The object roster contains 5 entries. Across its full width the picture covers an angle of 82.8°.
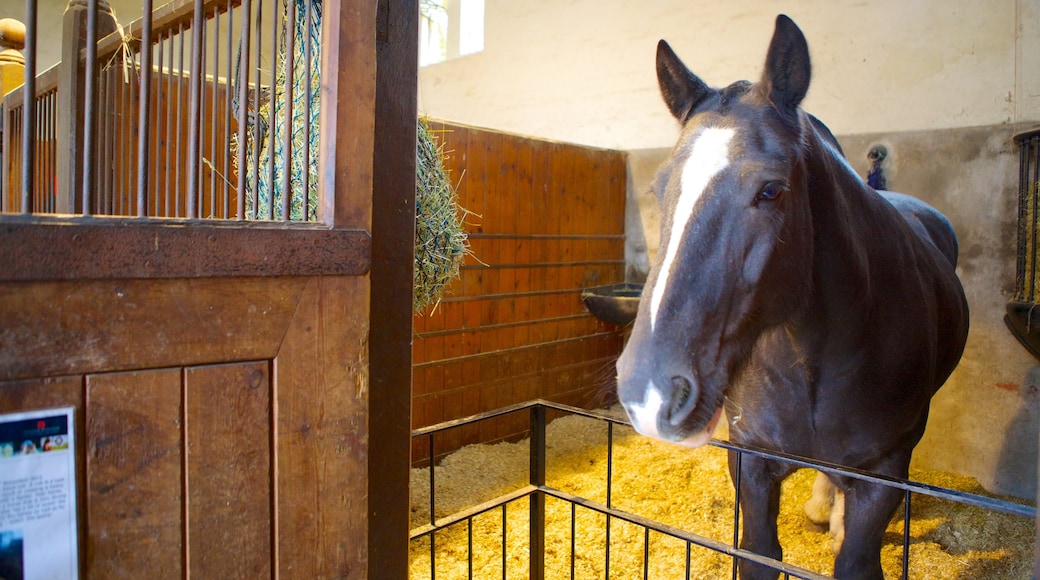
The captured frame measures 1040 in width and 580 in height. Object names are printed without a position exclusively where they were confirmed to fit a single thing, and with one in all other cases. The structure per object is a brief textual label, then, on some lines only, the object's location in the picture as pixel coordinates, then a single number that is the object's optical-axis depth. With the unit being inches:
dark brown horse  40.5
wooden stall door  26.4
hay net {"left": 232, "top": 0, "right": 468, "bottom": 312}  40.9
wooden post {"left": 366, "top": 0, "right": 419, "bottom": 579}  36.6
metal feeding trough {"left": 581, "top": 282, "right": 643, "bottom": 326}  150.3
